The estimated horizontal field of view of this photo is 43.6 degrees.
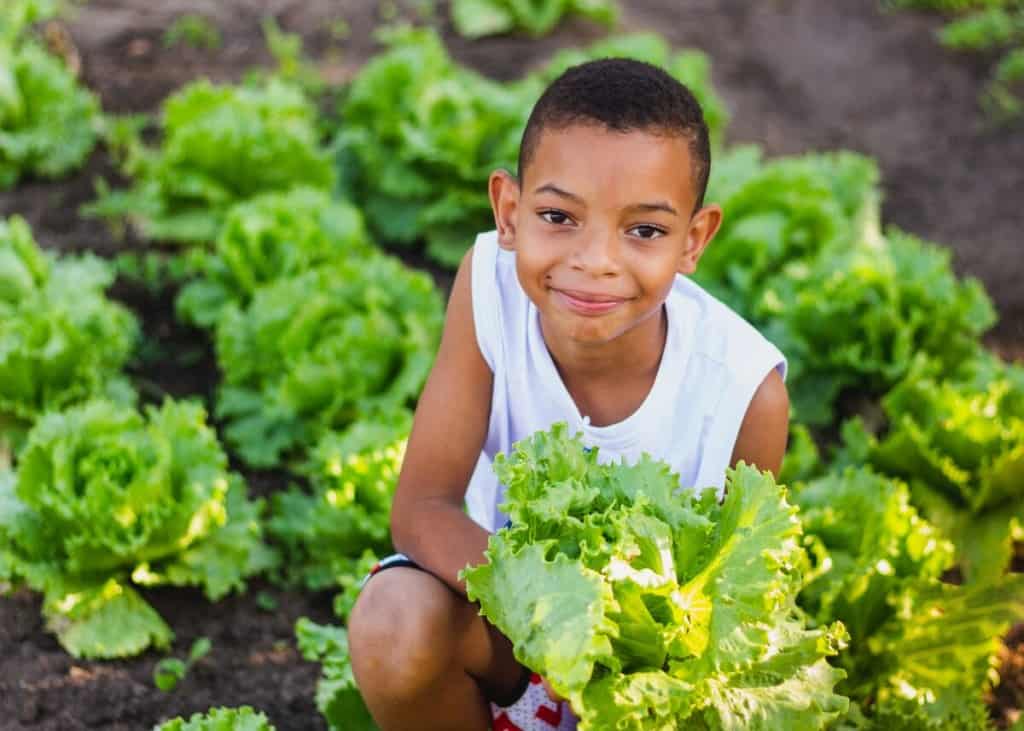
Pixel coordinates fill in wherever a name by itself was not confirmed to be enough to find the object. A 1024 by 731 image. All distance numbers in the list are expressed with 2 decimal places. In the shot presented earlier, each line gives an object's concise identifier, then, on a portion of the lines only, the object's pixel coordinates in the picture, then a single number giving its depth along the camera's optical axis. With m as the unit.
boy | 2.26
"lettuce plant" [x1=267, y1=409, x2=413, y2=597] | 3.41
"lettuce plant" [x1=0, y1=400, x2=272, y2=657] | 3.19
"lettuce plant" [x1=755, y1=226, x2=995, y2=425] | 4.21
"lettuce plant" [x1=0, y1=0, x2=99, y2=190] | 5.18
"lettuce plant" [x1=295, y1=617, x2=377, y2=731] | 2.82
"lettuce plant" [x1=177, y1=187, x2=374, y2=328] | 4.40
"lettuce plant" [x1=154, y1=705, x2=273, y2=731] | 2.48
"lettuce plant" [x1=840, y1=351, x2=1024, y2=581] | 3.62
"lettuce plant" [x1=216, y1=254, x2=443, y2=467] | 3.96
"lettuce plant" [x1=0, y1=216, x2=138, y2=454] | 3.77
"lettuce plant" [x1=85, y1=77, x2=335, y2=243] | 4.75
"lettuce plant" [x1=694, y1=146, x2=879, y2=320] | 4.57
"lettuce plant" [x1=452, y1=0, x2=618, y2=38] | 6.71
